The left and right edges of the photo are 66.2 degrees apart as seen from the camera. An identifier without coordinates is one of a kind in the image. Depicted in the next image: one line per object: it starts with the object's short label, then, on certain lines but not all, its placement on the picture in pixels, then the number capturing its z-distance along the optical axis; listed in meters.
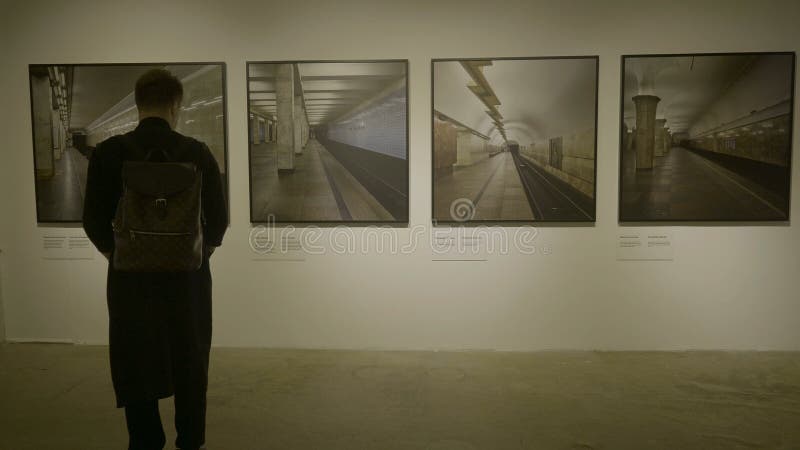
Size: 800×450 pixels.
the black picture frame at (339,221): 4.45
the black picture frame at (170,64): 4.51
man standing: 2.46
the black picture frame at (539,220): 4.37
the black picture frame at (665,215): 4.36
